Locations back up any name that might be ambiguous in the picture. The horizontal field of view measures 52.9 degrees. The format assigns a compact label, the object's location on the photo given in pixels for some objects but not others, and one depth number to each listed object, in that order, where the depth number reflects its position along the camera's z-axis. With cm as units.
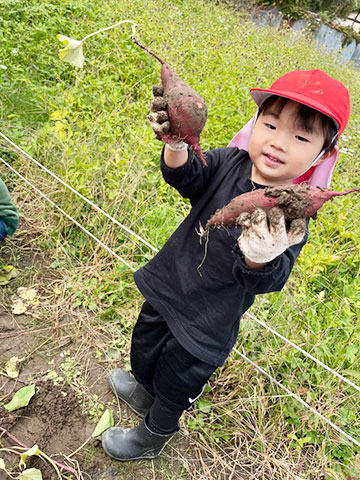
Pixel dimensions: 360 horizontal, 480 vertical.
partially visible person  191
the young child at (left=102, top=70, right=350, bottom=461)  94
